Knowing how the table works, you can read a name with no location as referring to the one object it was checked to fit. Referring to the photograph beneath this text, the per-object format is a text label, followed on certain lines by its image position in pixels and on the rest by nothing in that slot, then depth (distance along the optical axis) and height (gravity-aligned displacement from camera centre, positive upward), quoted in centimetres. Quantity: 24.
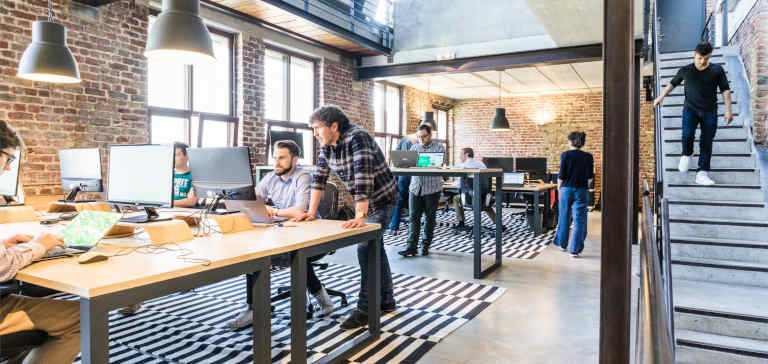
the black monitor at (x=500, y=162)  1055 +27
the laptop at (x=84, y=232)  188 -24
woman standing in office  521 -12
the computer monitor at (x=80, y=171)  350 +3
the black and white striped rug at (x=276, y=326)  257 -99
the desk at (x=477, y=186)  418 -11
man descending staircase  287 -58
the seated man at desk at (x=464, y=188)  678 -21
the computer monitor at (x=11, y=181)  320 -4
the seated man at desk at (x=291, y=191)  313 -12
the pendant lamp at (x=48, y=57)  336 +88
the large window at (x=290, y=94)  729 +133
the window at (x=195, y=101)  570 +98
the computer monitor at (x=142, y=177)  240 -1
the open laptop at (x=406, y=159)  517 +17
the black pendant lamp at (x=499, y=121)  1012 +116
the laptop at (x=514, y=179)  693 -8
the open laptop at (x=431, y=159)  570 +18
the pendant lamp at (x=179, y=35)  279 +86
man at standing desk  519 -37
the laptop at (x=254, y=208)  271 -20
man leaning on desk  281 +0
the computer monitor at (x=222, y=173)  256 +1
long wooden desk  141 -35
